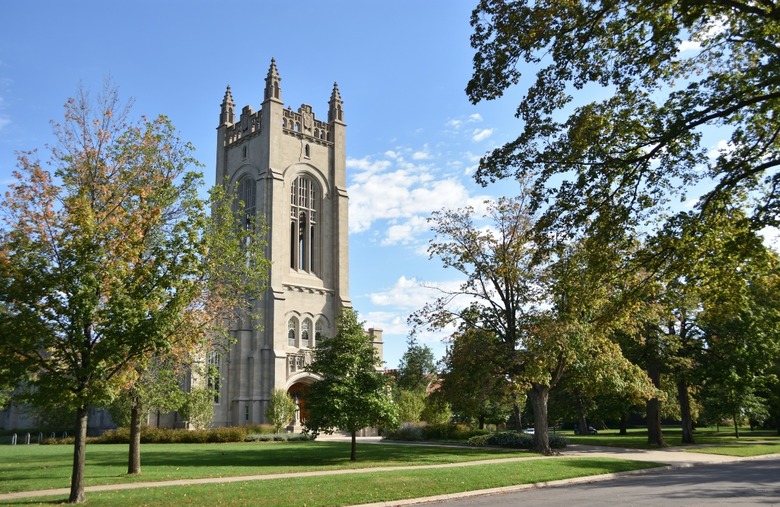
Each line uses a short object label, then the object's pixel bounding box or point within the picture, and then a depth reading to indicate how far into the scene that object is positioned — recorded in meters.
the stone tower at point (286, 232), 46.09
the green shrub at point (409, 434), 37.78
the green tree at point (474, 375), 25.94
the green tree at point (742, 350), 29.17
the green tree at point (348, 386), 23.02
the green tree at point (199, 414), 39.36
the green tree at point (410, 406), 43.16
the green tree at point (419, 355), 78.54
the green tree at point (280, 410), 42.17
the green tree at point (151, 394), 17.33
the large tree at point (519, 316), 24.27
